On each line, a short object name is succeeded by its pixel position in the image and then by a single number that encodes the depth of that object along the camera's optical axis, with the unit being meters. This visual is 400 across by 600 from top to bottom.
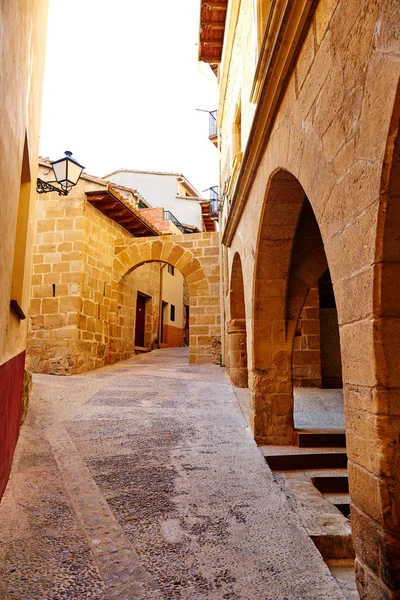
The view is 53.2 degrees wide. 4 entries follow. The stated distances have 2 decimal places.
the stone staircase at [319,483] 2.28
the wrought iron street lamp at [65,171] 5.61
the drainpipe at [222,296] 8.28
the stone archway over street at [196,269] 8.96
